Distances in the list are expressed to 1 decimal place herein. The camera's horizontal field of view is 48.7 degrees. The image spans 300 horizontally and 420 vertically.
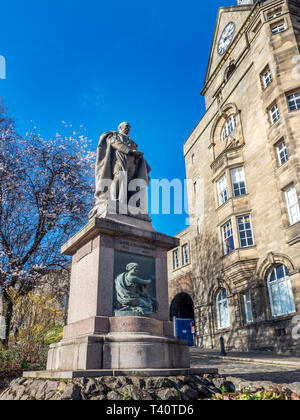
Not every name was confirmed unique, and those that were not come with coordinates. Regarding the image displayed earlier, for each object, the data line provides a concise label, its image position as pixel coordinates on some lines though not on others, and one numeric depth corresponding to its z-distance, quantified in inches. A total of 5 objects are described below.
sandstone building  666.2
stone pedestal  203.5
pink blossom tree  562.9
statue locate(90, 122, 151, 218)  288.8
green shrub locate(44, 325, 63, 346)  470.0
